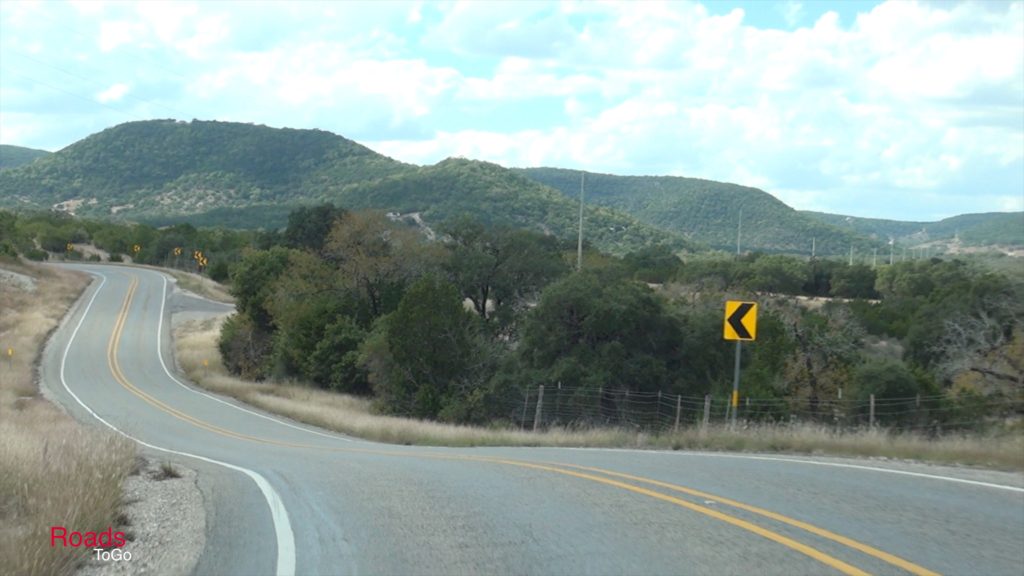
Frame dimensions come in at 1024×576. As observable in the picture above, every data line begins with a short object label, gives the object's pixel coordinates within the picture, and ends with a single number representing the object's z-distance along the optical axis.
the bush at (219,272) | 106.25
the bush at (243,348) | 62.78
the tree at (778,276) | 70.00
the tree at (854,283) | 79.00
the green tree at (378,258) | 59.06
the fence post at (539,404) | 35.47
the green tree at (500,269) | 59.25
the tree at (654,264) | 73.75
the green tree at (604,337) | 40.34
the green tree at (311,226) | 74.44
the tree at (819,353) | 46.59
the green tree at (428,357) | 45.12
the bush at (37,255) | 110.31
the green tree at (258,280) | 65.00
